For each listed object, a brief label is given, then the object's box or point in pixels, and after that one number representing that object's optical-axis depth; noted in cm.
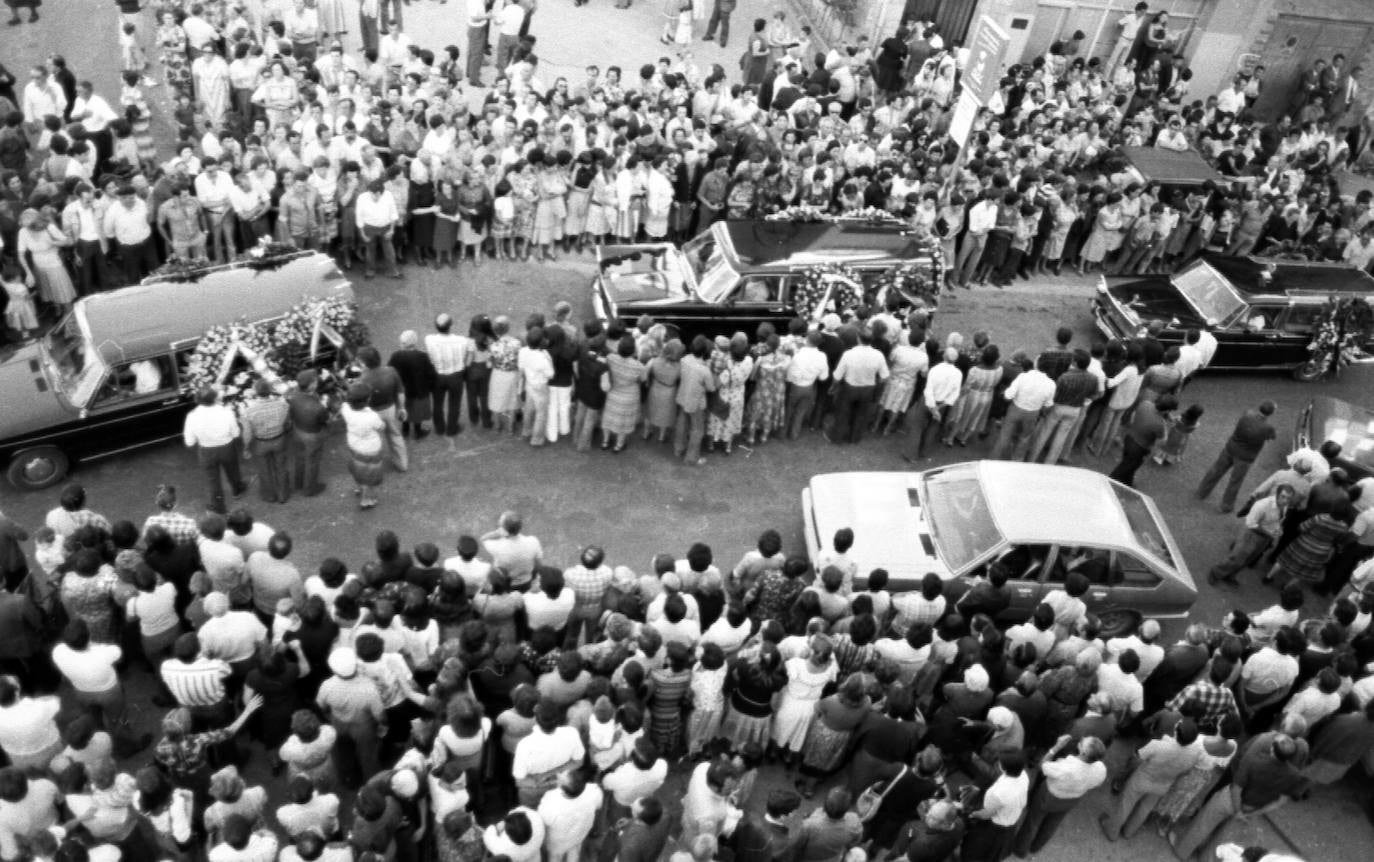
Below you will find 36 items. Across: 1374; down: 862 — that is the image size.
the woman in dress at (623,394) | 1223
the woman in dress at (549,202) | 1541
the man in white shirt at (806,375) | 1290
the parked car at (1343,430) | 1319
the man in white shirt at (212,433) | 1070
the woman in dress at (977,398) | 1313
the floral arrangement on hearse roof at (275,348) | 1145
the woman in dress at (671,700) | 888
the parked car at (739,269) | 1392
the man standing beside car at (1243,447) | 1300
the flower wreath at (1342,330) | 1545
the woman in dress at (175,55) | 1702
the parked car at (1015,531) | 1079
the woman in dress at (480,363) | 1237
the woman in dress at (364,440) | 1109
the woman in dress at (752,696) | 898
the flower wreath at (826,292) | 1396
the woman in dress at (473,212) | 1501
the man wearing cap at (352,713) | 832
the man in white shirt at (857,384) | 1296
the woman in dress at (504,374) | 1236
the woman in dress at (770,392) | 1280
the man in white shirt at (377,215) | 1429
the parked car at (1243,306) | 1543
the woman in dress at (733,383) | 1243
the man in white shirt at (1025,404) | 1291
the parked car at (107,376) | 1119
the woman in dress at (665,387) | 1228
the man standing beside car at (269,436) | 1105
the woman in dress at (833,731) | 890
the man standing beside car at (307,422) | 1118
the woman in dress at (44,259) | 1249
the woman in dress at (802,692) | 891
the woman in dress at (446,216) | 1490
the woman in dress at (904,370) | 1312
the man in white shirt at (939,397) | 1291
